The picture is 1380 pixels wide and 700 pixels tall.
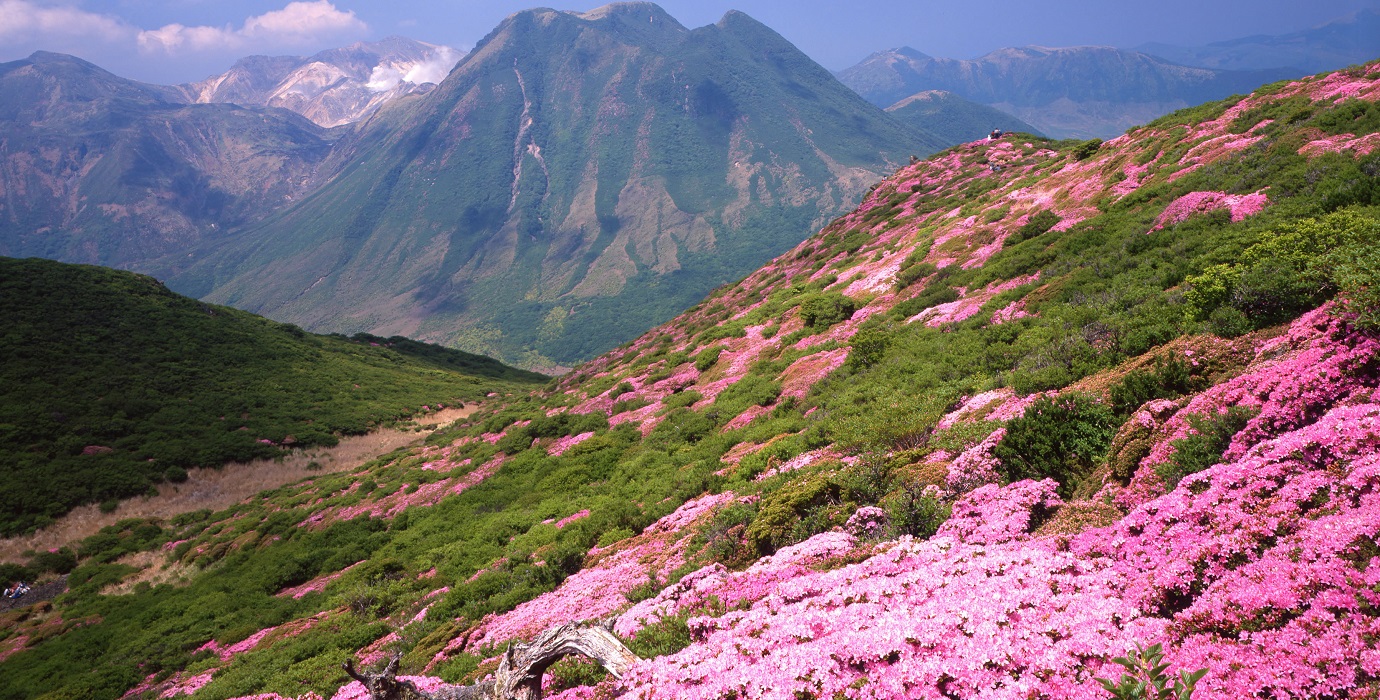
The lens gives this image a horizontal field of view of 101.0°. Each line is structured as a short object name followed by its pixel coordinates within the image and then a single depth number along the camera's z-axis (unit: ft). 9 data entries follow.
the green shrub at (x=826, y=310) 93.35
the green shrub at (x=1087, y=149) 120.06
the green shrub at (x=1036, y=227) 85.66
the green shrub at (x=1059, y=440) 31.89
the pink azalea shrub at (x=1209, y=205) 57.26
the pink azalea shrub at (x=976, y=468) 33.28
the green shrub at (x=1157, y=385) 33.58
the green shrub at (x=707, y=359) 102.78
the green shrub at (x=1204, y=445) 25.22
